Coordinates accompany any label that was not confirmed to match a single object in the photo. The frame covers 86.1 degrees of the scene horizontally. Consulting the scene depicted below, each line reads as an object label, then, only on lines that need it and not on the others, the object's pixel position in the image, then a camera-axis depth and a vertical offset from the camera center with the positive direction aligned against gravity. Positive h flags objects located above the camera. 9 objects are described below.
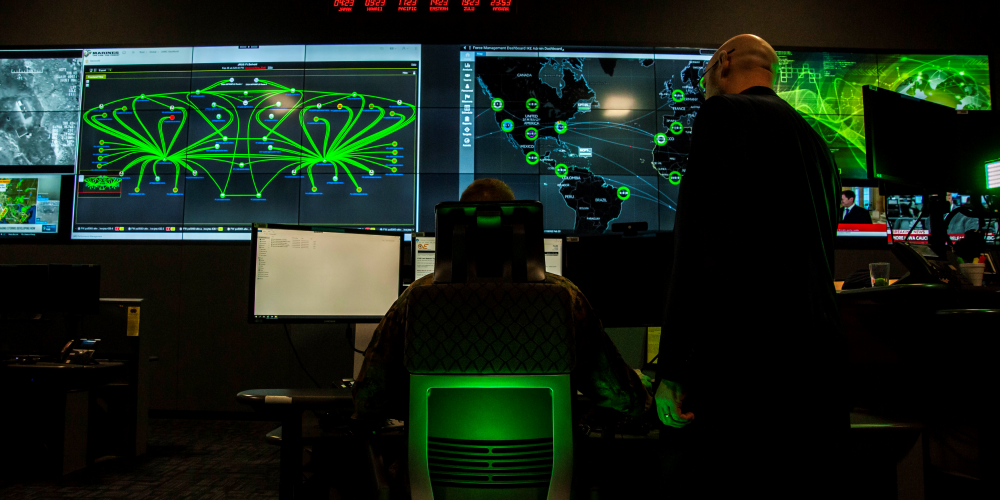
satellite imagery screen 3.82 +1.24
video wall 3.73 +1.05
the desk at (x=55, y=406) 2.55 -0.60
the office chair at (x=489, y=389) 0.97 -0.19
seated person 1.12 -0.19
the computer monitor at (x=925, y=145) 1.69 +0.47
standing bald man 0.95 -0.07
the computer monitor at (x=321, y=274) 1.88 +0.03
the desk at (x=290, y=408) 1.21 -0.28
